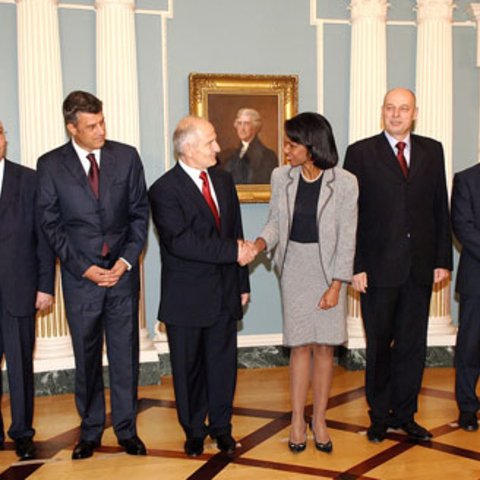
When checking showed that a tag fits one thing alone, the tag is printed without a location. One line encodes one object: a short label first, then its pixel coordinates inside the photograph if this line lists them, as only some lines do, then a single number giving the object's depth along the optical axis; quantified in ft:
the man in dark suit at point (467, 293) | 11.87
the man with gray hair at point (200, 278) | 10.29
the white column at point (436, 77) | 16.49
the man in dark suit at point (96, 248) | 10.24
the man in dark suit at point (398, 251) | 10.92
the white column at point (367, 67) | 16.25
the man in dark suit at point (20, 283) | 10.55
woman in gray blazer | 10.11
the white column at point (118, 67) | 15.07
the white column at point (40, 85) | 14.64
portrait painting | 15.96
